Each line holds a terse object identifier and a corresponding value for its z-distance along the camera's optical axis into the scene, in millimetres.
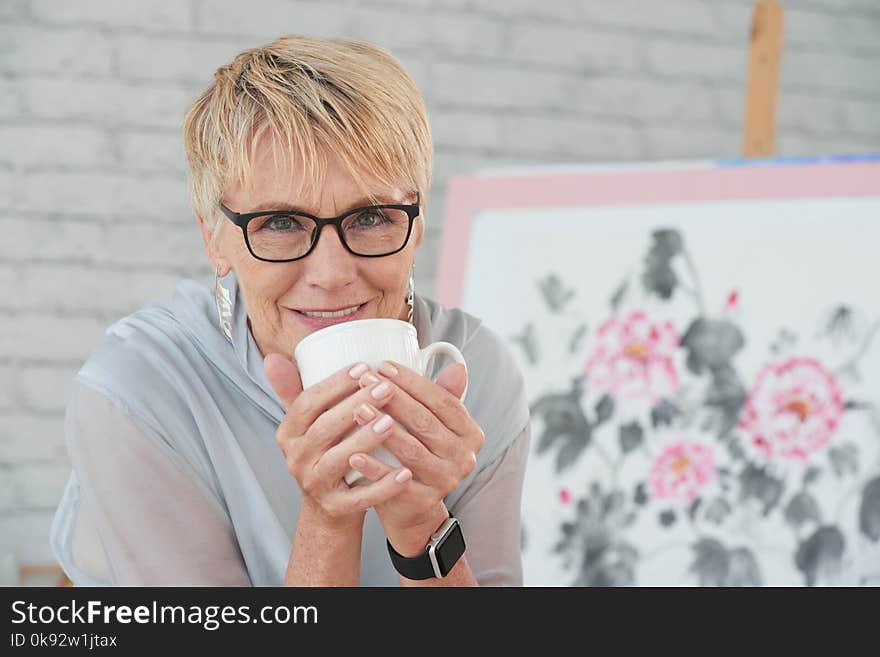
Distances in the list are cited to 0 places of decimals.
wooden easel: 2472
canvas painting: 2152
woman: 1506
